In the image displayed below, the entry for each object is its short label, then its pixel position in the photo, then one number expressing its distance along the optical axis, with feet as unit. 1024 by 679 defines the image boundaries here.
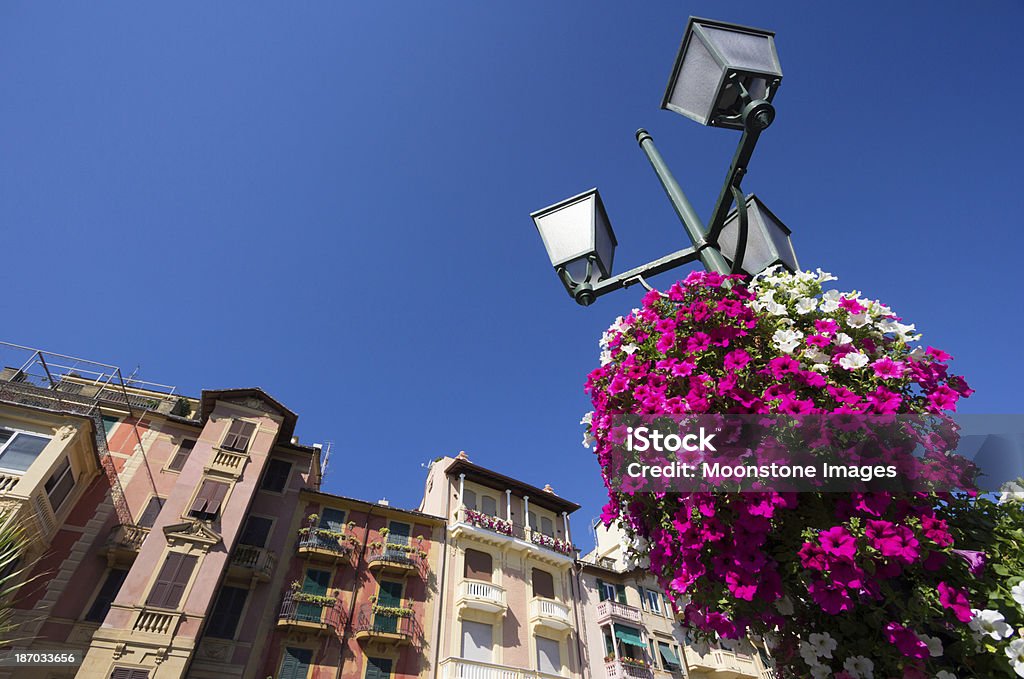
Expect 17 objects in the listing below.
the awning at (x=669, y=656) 85.71
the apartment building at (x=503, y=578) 72.69
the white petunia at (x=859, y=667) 7.98
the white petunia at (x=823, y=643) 8.36
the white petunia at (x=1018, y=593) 7.28
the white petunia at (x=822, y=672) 8.43
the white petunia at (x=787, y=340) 10.19
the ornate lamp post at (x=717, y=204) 10.80
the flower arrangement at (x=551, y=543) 88.94
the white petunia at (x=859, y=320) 10.70
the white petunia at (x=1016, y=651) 7.12
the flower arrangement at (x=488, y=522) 84.53
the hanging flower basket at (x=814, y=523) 7.90
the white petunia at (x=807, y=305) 11.07
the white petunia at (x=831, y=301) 11.11
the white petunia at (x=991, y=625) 7.34
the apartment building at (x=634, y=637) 80.40
